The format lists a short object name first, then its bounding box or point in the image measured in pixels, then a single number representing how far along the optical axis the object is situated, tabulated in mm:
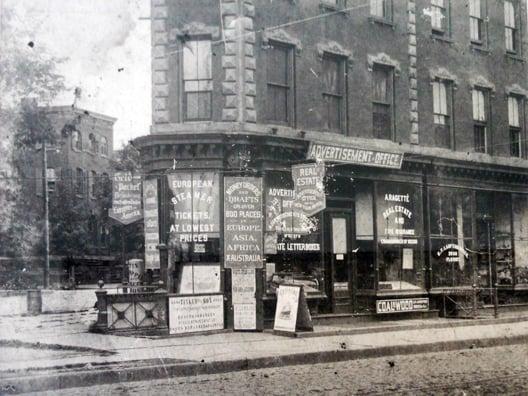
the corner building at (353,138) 17922
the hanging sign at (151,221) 17958
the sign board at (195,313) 16156
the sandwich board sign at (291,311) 16203
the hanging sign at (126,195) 18141
